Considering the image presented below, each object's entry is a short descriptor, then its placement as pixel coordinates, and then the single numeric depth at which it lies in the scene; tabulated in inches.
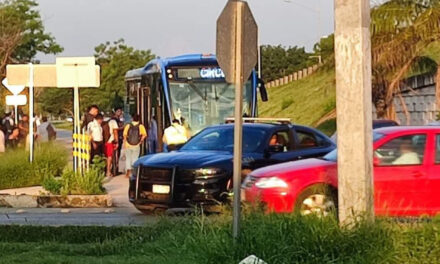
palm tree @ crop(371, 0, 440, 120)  1222.3
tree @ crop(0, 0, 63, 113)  2406.5
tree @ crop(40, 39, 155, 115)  3171.8
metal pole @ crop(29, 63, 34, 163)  974.1
